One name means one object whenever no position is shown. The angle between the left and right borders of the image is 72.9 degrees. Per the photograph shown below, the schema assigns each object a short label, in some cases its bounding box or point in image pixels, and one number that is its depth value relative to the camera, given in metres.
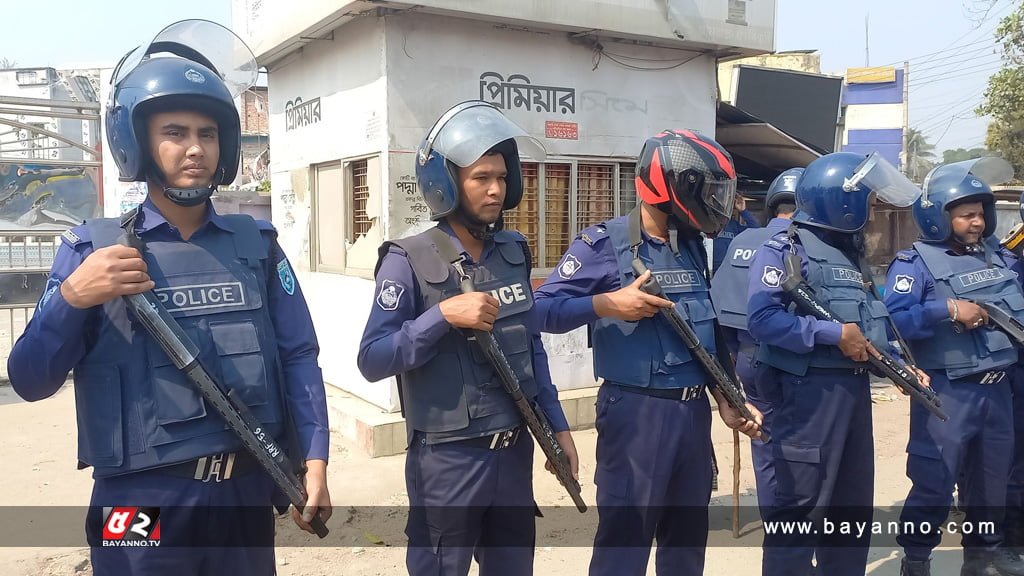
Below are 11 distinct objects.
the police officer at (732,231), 4.83
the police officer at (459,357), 2.32
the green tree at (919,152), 41.33
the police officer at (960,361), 3.71
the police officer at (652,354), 2.75
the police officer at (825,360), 3.07
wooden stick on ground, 4.14
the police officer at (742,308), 4.01
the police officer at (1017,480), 4.02
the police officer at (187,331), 1.79
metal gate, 7.51
